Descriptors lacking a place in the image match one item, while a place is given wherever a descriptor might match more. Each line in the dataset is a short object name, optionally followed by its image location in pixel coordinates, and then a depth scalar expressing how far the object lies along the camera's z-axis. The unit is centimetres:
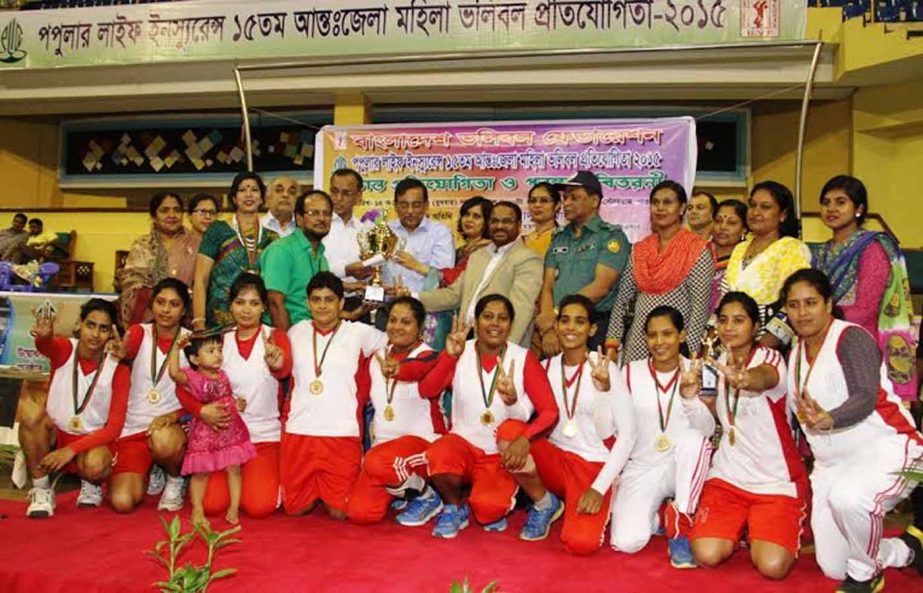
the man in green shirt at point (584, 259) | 458
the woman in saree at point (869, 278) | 394
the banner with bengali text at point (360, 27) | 712
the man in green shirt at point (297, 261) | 456
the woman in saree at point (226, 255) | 472
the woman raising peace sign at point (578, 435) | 381
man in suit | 460
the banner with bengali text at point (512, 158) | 619
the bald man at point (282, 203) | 519
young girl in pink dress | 409
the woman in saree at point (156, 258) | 497
